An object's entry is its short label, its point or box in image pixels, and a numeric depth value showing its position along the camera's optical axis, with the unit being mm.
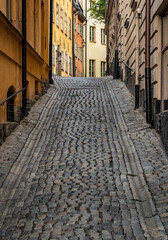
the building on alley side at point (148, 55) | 9523
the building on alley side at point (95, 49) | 49562
